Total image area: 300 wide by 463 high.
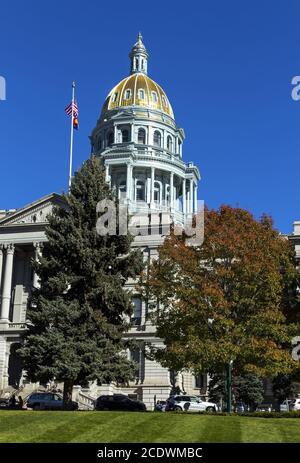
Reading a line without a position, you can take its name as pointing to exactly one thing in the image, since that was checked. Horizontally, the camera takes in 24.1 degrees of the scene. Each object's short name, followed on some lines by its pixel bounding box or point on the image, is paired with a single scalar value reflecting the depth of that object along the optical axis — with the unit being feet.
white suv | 150.82
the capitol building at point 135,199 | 223.51
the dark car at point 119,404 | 131.03
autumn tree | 117.29
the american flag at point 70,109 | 237.18
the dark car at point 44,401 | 148.56
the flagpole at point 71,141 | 240.18
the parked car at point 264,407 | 191.49
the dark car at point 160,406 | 167.25
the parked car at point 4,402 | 160.96
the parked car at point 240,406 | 179.11
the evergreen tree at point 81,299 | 127.24
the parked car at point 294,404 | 160.91
